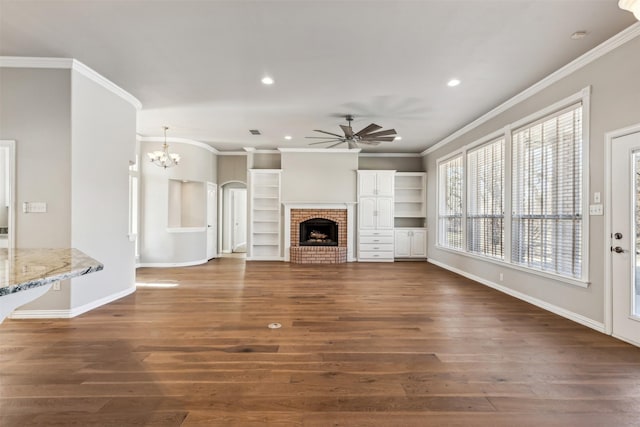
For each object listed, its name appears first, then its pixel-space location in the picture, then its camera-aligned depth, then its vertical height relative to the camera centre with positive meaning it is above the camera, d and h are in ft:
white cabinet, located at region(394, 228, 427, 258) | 26.91 -2.52
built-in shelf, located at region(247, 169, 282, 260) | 26.27 -0.04
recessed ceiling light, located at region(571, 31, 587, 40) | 9.41 +5.70
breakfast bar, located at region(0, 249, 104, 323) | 3.37 -0.75
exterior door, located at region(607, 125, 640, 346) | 9.18 -0.69
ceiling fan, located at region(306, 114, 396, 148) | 16.16 +4.48
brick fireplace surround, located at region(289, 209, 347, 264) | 25.28 -0.81
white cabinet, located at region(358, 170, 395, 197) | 25.88 +2.66
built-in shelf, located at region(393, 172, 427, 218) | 27.45 +1.66
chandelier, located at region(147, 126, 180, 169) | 20.65 +3.96
